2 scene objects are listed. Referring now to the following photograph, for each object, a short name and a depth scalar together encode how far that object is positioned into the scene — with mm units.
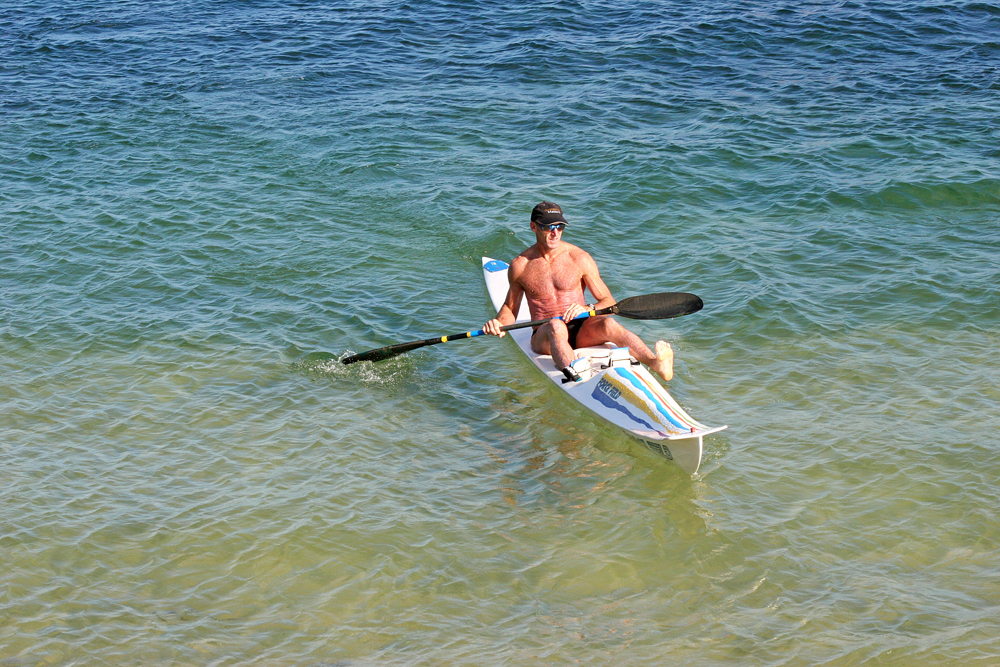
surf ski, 12117
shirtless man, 14383
